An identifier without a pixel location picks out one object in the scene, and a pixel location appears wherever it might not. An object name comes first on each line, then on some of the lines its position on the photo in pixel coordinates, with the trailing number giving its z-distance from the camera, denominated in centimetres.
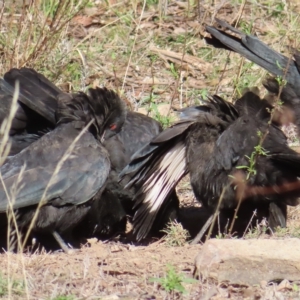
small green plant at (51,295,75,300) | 863
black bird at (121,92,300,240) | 1212
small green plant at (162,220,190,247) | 1255
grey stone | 961
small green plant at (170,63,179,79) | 1850
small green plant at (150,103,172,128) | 1653
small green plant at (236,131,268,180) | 1137
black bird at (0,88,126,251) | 1187
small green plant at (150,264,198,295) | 896
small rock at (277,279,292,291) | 947
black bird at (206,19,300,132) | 1305
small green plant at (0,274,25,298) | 903
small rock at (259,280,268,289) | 955
